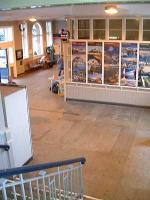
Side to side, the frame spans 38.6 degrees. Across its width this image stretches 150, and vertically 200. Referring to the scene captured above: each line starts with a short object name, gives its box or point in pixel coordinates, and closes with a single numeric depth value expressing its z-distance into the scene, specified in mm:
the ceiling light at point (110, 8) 3463
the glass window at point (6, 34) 11784
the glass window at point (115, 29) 7460
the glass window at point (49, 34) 15791
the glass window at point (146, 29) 7174
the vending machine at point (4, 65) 11828
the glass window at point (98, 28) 7622
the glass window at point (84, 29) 7768
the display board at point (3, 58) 11890
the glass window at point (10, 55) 12295
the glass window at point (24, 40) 13040
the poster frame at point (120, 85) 7373
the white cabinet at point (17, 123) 4187
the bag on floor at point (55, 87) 9551
